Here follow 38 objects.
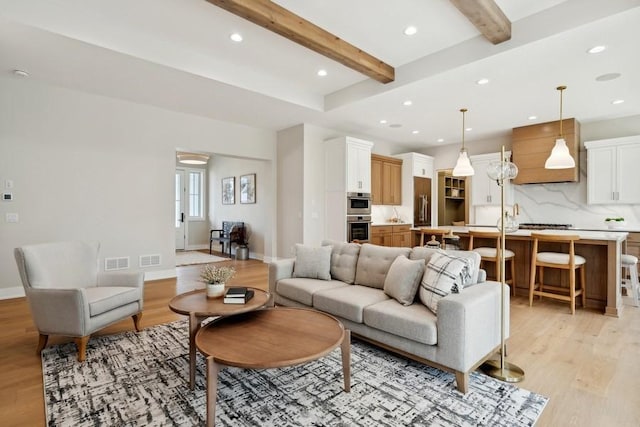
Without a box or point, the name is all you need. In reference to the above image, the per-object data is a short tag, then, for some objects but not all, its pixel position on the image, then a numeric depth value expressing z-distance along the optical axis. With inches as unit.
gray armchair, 98.0
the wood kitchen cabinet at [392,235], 269.0
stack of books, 98.8
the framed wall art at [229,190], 345.7
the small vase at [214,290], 105.5
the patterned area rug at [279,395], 71.5
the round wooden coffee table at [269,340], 66.9
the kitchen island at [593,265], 142.3
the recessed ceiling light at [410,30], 135.1
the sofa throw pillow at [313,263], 138.4
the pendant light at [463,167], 188.5
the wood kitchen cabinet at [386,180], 279.4
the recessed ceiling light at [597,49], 129.6
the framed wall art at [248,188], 317.7
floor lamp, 90.3
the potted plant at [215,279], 106.0
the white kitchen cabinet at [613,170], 210.7
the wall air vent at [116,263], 197.3
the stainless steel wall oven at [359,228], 245.8
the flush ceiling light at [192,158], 292.5
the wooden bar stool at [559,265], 145.5
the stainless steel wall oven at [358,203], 247.1
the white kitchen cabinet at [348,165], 244.8
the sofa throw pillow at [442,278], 93.4
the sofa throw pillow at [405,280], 102.6
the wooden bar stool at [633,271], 159.3
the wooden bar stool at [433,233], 187.5
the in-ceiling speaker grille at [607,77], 155.4
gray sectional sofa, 83.2
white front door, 371.2
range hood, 227.8
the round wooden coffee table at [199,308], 83.8
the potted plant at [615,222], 217.0
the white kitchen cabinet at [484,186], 269.6
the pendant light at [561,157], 161.6
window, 389.1
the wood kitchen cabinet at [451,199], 327.3
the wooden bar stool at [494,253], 167.4
